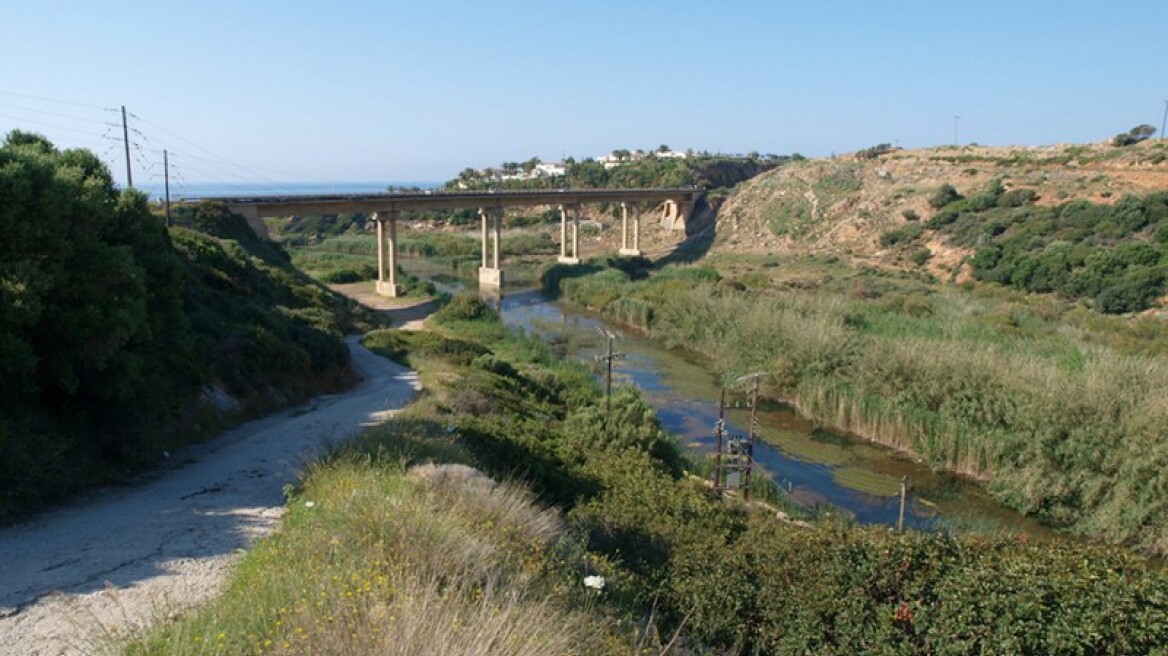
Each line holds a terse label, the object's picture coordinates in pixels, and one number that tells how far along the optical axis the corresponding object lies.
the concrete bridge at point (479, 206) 51.88
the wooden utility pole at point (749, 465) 20.05
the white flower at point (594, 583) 8.10
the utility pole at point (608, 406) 22.16
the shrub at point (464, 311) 44.28
